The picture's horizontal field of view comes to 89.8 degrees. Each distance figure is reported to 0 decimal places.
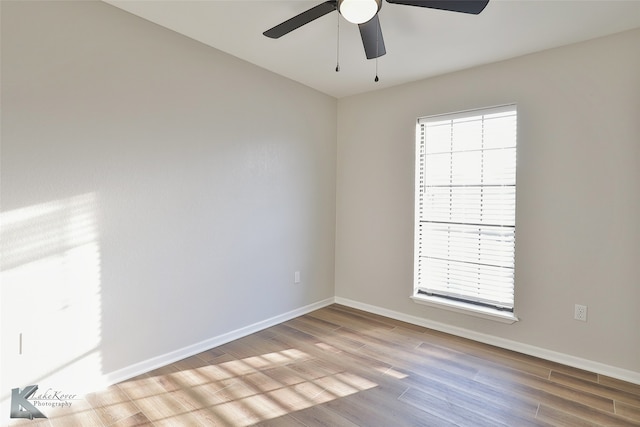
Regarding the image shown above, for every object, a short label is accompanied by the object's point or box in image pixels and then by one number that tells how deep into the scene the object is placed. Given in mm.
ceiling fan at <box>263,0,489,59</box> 1608
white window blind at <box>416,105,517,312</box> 2855
